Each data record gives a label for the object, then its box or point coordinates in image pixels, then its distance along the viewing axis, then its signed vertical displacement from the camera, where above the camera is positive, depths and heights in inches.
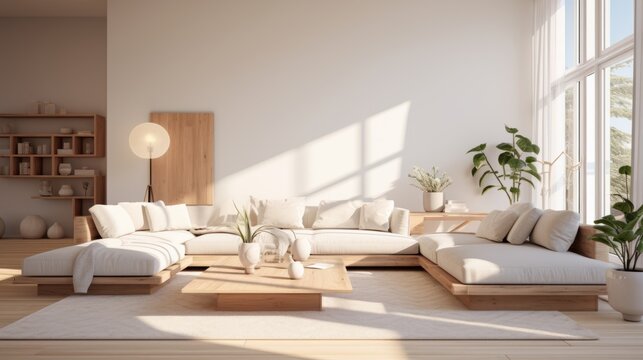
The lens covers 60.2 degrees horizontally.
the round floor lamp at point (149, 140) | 277.7 +21.3
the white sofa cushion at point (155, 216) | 246.2 -15.1
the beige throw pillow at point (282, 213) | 261.7 -14.6
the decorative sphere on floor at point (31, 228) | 349.7 -28.8
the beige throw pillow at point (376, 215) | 256.4 -15.0
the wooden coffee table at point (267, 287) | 149.0 -28.4
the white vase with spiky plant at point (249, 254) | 167.0 -21.5
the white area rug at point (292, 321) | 134.4 -36.8
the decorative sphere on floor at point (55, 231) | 348.8 -30.8
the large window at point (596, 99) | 221.5 +36.2
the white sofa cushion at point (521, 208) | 206.4 -9.3
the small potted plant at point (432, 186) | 275.7 -1.4
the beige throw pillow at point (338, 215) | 262.5 -15.3
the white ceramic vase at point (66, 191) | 351.3 -5.4
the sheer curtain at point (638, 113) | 193.0 +25.0
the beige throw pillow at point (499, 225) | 208.4 -16.0
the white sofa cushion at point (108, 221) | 221.5 -15.5
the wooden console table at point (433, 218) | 265.0 -16.6
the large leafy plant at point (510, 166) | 274.2 +8.7
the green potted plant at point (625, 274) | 145.2 -23.9
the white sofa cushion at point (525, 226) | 198.4 -15.3
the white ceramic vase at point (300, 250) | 188.7 -22.8
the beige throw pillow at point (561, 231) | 181.8 -15.7
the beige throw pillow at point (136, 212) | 249.7 -13.4
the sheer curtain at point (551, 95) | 267.7 +43.8
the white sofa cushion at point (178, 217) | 255.9 -16.4
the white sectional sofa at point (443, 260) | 160.2 -26.1
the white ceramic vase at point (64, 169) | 351.6 +8.5
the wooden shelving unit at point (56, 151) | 348.5 +19.2
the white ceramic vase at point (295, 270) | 160.2 -25.4
